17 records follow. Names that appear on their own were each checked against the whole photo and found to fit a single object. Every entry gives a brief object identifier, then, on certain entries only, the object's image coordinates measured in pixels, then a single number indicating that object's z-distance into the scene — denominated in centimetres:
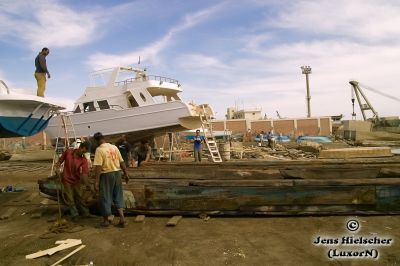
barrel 1589
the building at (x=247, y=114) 6444
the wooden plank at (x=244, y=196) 545
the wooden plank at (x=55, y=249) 453
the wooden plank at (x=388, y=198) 539
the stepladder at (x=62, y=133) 1681
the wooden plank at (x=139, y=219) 583
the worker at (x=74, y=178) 641
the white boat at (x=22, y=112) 838
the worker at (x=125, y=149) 1099
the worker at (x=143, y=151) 1062
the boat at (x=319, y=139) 2769
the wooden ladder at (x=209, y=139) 1429
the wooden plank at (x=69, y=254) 425
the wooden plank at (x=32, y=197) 820
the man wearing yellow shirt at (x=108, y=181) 573
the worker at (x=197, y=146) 1399
